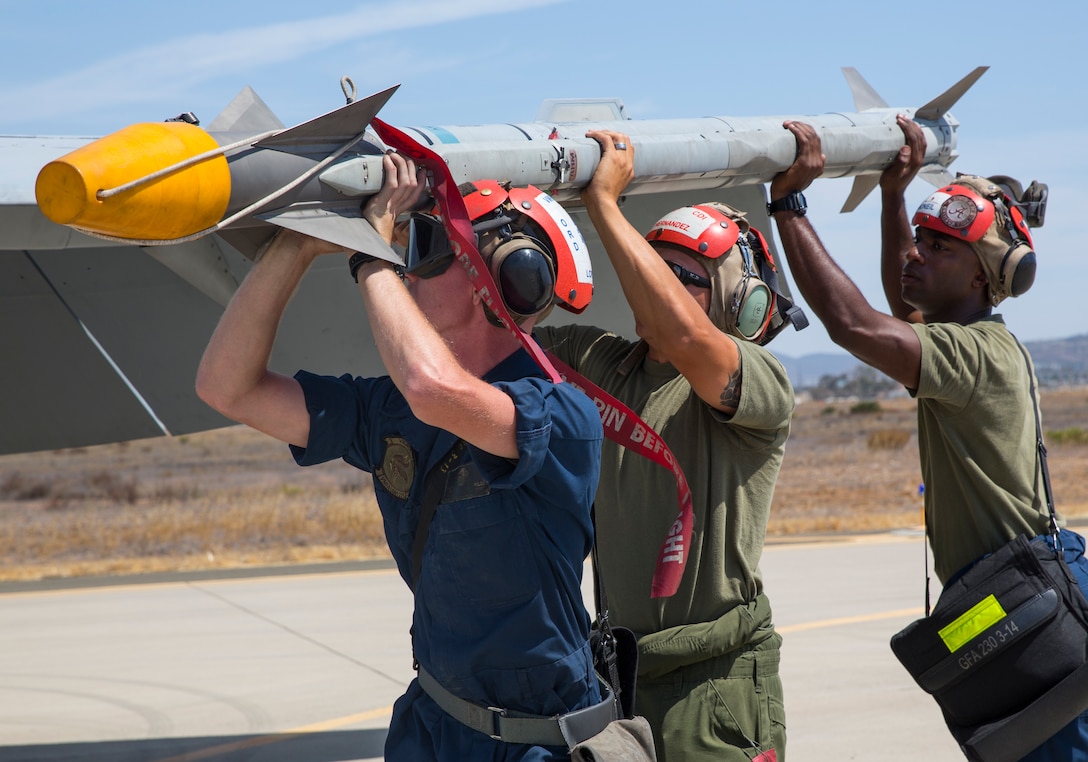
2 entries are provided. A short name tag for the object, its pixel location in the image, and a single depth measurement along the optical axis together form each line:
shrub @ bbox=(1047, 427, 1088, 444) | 44.94
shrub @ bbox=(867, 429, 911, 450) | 46.00
